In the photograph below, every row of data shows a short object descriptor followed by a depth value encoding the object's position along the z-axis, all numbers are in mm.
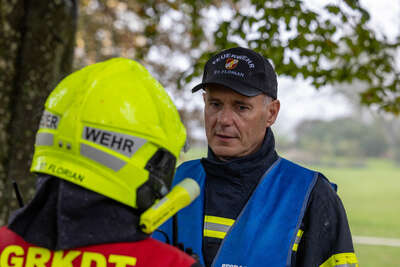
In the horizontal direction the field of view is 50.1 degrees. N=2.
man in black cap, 2150
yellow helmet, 1362
